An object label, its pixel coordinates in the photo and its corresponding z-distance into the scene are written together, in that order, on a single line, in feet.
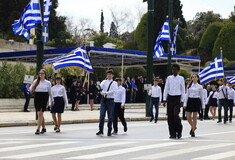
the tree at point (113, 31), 339.98
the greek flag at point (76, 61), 89.20
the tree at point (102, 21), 411.95
